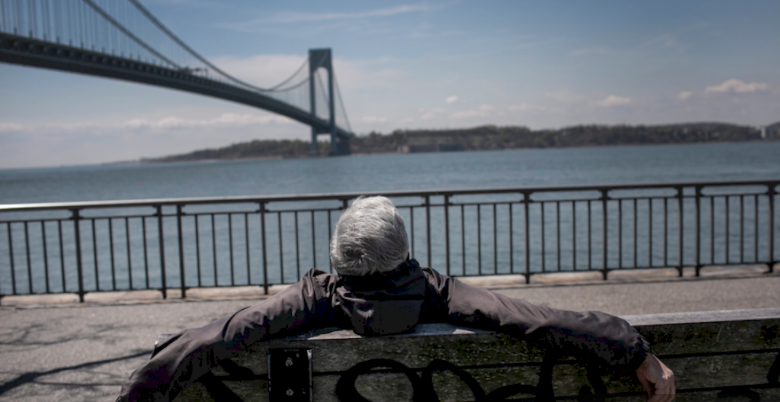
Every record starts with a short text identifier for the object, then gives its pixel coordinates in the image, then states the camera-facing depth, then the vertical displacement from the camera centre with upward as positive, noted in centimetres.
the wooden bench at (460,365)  127 -48
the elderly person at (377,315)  122 -36
